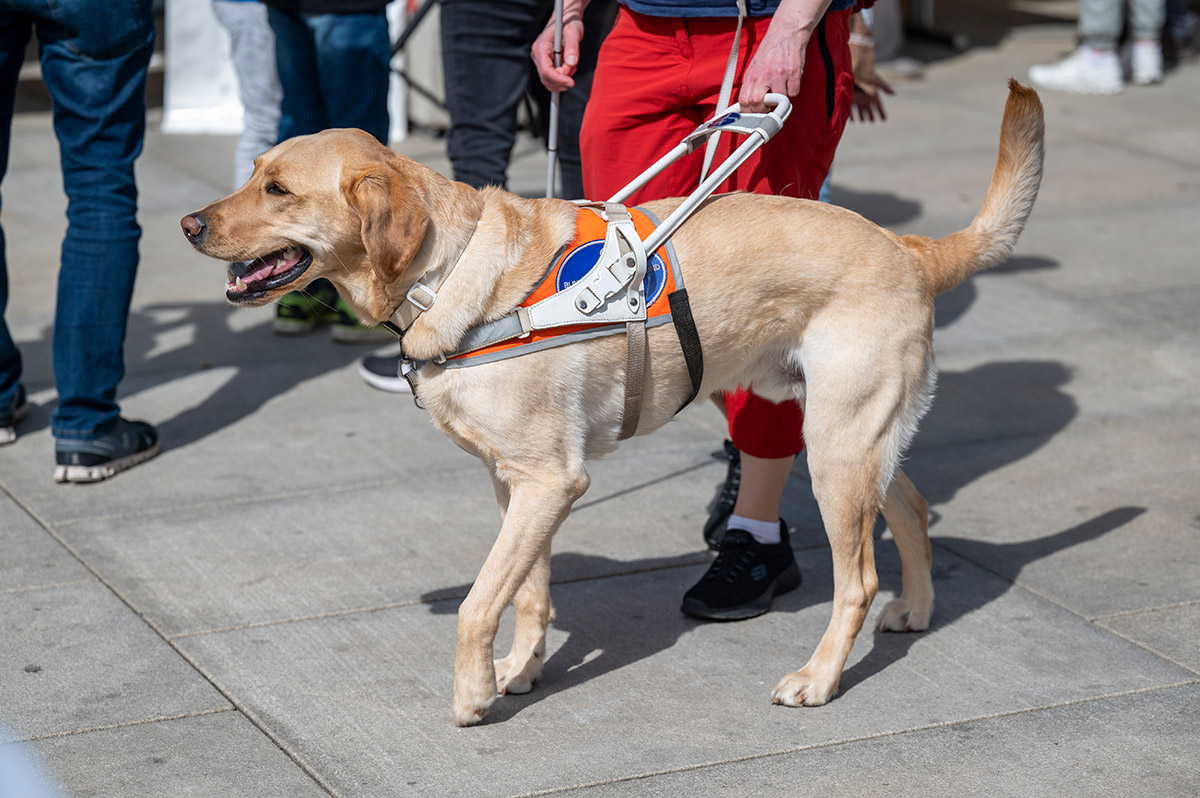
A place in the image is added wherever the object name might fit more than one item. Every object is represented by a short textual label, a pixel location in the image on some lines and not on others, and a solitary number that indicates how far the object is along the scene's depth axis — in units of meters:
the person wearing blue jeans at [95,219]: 4.56
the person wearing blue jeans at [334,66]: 5.72
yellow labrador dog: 3.07
